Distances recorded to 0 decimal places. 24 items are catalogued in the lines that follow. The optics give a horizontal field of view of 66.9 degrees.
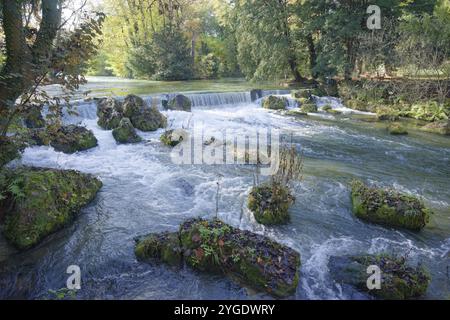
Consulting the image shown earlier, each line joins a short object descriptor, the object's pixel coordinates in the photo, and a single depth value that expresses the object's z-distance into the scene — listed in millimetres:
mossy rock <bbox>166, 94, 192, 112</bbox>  17250
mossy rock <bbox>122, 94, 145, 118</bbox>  13711
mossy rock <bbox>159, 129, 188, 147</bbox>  11727
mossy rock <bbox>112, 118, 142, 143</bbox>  11945
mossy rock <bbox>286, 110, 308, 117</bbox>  17938
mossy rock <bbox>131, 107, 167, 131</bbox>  13570
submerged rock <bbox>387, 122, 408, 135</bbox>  14141
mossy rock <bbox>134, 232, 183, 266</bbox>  5277
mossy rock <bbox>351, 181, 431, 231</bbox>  6453
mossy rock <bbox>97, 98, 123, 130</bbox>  13273
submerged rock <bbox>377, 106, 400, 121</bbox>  16734
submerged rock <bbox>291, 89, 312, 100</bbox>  20884
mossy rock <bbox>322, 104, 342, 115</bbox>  18688
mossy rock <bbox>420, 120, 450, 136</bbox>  14164
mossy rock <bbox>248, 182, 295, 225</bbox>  6539
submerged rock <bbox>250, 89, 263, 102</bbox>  21092
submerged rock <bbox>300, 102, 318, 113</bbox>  18703
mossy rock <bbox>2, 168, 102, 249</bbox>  5656
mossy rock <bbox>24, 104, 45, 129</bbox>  5262
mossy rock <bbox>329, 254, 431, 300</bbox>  4648
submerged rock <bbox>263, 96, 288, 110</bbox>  19234
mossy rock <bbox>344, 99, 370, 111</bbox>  19422
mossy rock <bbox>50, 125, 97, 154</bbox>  10531
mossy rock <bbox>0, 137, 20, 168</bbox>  5589
